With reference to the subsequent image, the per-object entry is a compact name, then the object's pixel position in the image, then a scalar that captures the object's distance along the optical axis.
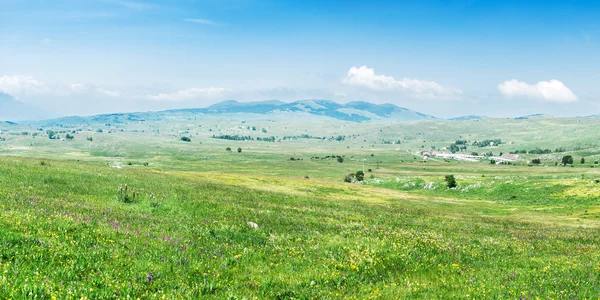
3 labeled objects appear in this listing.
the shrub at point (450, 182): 119.12
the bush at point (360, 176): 160.02
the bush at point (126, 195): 27.58
